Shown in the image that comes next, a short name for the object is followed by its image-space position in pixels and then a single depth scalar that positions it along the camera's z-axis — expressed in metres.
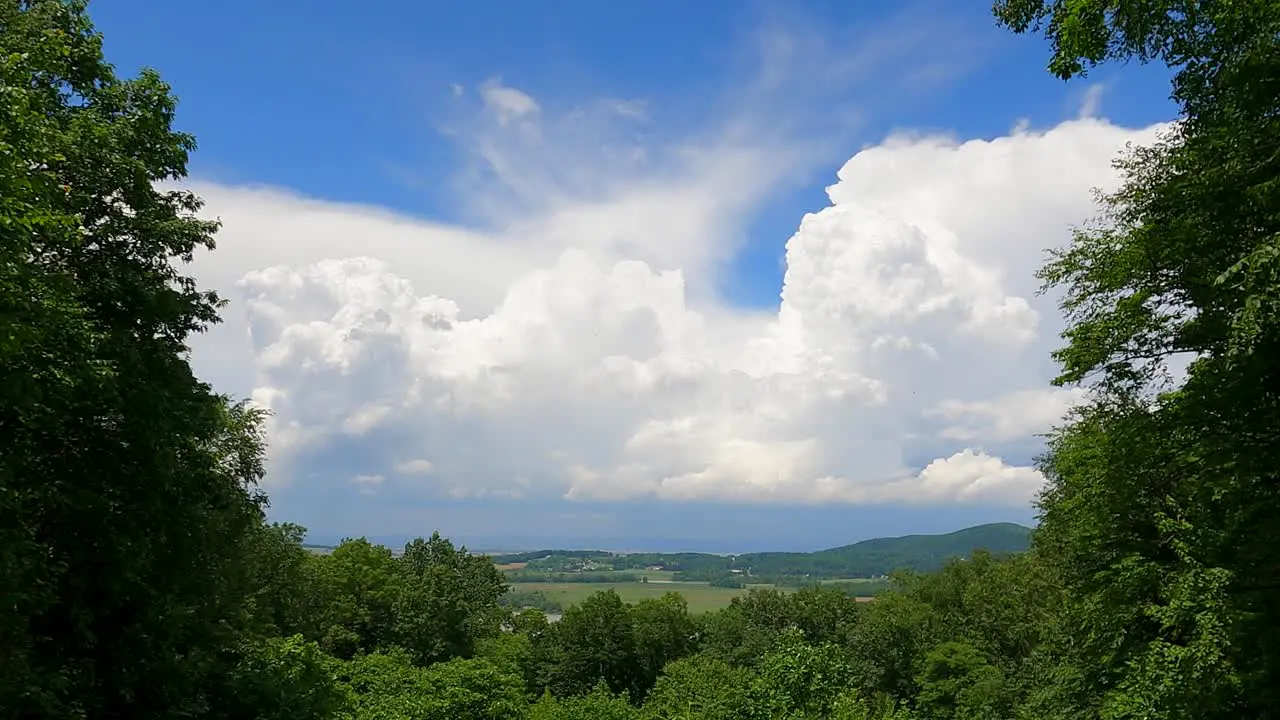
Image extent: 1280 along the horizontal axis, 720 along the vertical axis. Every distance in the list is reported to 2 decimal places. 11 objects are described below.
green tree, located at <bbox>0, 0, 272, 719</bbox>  10.70
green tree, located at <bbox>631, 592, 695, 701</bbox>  63.94
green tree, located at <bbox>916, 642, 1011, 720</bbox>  37.50
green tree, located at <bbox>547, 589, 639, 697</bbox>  61.56
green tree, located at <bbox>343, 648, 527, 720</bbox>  23.64
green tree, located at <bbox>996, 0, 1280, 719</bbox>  8.56
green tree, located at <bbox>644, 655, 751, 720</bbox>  25.14
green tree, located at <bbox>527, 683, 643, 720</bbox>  27.67
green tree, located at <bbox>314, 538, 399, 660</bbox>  46.28
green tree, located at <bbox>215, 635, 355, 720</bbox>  15.46
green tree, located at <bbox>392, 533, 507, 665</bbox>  51.81
